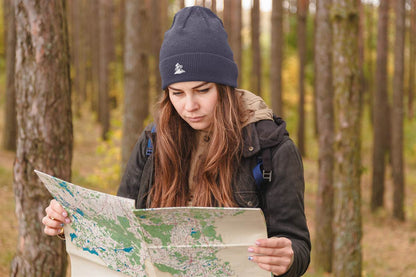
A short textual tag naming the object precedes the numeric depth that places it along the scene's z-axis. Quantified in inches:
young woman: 75.7
